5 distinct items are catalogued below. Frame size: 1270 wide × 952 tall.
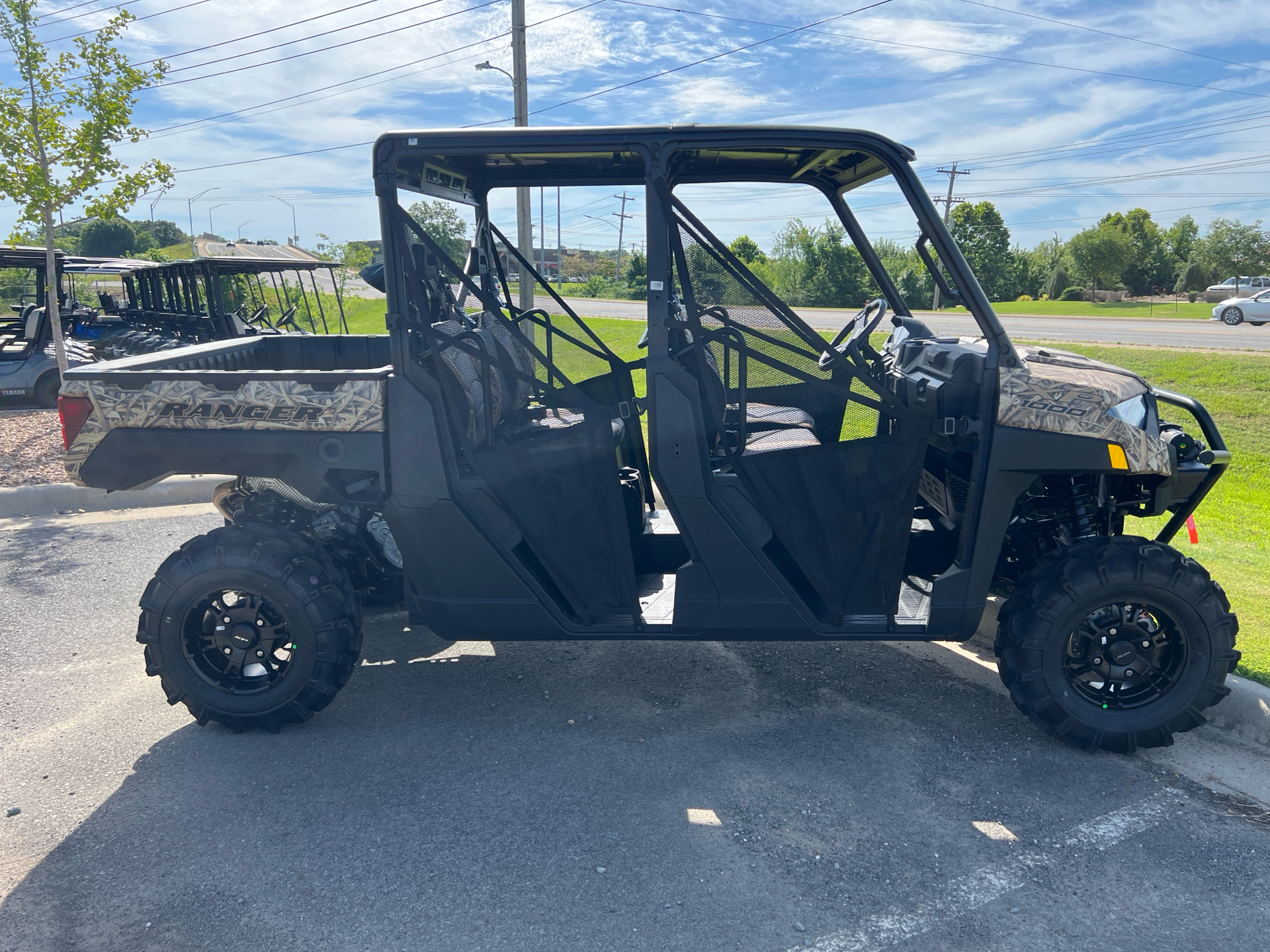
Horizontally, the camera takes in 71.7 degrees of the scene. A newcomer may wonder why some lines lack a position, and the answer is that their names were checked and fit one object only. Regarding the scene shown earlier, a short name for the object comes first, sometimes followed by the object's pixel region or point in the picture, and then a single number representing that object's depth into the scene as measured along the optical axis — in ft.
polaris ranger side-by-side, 11.23
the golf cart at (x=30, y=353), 39.60
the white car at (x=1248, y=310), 85.66
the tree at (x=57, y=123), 33.30
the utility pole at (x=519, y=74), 51.72
